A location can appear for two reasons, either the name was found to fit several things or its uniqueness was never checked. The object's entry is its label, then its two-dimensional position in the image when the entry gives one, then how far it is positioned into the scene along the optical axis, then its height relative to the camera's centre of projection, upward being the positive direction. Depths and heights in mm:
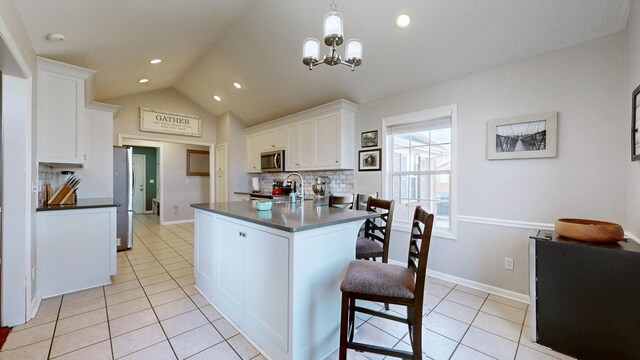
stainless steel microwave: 5020 +354
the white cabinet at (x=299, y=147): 4492 +586
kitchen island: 1557 -645
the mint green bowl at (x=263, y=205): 2185 -229
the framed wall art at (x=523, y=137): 2363 +424
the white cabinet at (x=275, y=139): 5023 +814
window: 3123 +198
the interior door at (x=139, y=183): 7813 -159
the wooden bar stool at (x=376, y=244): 2203 -577
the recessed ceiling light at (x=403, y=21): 2516 +1574
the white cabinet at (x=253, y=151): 5680 +627
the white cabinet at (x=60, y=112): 2510 +666
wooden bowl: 1647 -339
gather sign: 5262 +1209
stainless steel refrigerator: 4090 -246
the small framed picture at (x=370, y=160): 3742 +287
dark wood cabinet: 1529 -751
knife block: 2803 -216
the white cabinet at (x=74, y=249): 2455 -731
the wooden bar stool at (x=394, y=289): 1372 -602
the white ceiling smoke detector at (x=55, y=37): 2285 +1268
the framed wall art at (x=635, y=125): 1702 +386
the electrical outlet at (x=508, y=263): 2594 -847
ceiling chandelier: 1828 +912
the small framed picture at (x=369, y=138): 3783 +610
